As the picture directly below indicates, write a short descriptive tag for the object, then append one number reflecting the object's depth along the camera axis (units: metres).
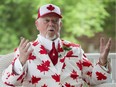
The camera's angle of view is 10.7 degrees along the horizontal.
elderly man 4.09
